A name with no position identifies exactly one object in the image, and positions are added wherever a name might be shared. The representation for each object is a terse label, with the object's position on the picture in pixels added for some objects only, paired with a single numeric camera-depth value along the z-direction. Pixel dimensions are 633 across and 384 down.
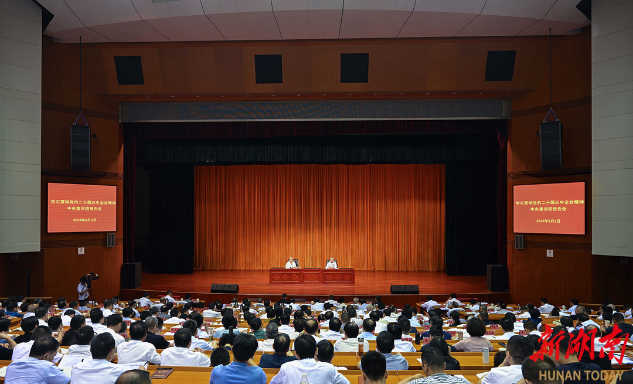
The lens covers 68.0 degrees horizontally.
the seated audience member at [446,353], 3.86
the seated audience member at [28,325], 4.83
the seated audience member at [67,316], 6.27
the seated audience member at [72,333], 4.98
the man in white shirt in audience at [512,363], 3.23
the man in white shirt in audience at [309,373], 3.17
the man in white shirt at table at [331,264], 13.60
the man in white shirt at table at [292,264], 13.41
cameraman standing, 10.20
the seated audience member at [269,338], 4.66
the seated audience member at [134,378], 2.42
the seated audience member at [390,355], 3.82
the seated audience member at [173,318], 6.49
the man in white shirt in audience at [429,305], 9.18
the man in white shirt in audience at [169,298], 9.54
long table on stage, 12.98
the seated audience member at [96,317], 5.54
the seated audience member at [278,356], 3.84
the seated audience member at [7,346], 4.33
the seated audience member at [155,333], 4.81
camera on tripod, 10.08
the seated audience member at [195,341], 4.78
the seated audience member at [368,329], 5.16
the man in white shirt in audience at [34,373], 3.25
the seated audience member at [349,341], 4.83
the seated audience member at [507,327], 5.45
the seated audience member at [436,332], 5.06
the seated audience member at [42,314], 5.86
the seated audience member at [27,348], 4.05
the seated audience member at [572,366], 2.87
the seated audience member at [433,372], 2.83
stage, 11.27
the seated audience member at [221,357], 3.61
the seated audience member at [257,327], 5.31
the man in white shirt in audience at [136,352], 4.03
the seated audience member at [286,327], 5.33
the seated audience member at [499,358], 3.91
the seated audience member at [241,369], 3.16
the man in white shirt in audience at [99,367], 3.22
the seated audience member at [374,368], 2.81
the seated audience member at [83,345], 4.02
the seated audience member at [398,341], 4.62
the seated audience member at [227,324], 5.57
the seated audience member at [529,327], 5.25
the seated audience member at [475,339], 4.76
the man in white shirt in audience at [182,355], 4.02
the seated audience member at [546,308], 8.55
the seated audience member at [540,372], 2.65
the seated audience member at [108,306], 7.38
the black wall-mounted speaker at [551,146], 9.82
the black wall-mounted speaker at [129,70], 11.09
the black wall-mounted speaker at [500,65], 10.66
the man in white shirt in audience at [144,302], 8.96
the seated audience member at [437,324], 5.43
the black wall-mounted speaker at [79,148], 10.38
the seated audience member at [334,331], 5.34
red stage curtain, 16.50
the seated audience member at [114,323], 4.95
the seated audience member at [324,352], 3.50
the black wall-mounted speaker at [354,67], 10.70
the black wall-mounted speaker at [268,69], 10.84
